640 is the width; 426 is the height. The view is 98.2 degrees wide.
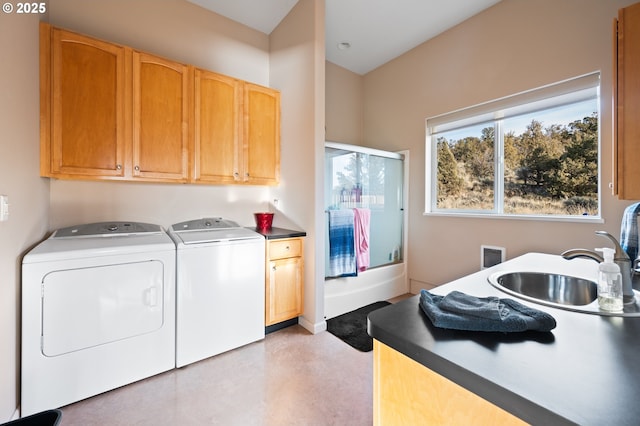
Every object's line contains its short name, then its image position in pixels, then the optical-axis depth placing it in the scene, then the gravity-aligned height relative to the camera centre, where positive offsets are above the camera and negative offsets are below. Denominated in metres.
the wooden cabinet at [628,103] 0.73 +0.29
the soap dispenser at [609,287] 0.82 -0.23
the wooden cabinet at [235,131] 2.34 +0.74
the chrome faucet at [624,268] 0.90 -0.19
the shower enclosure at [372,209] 2.76 +0.04
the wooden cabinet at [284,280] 2.34 -0.59
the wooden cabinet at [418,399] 0.55 -0.41
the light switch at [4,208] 1.20 +0.02
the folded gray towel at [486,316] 0.67 -0.26
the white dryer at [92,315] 1.47 -0.60
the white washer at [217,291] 1.90 -0.58
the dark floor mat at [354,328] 2.24 -1.04
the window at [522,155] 2.20 +0.54
